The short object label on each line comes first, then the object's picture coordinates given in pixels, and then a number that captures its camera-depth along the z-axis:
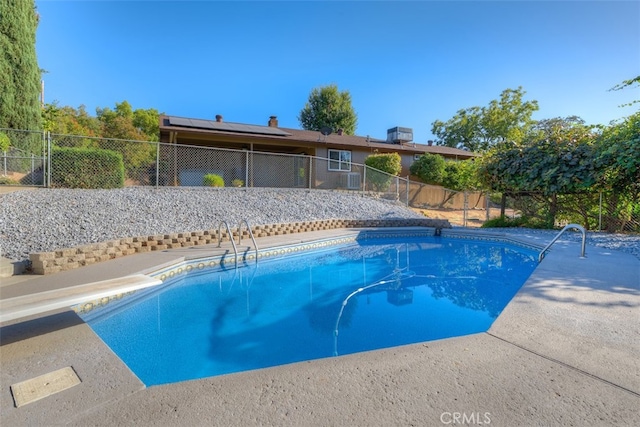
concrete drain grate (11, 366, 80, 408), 1.89
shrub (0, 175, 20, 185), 7.81
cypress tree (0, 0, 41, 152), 10.91
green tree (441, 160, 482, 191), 15.01
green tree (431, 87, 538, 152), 26.61
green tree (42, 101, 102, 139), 15.28
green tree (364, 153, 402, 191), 15.23
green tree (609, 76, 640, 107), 7.99
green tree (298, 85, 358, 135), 29.83
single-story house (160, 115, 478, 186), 14.31
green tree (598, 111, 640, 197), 7.86
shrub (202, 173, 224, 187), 12.03
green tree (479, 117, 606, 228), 9.44
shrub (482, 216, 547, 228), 11.51
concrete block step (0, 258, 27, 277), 4.28
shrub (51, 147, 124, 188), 8.17
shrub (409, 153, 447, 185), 18.48
